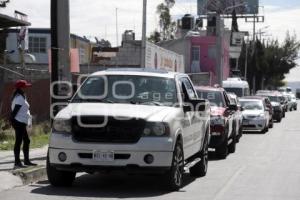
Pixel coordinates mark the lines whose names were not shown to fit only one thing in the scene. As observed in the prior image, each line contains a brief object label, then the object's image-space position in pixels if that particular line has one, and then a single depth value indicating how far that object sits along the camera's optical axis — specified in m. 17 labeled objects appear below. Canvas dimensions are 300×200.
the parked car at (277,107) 42.34
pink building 66.25
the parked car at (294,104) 69.08
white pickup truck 10.67
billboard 90.94
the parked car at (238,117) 21.44
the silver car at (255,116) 30.86
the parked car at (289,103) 64.59
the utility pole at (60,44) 15.34
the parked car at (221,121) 17.80
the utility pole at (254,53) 93.76
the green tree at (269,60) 94.81
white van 43.81
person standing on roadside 12.64
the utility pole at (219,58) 43.70
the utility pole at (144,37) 29.90
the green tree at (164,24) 91.94
